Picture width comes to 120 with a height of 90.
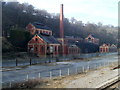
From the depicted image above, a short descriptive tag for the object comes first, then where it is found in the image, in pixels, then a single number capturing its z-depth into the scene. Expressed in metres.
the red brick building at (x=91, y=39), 94.80
